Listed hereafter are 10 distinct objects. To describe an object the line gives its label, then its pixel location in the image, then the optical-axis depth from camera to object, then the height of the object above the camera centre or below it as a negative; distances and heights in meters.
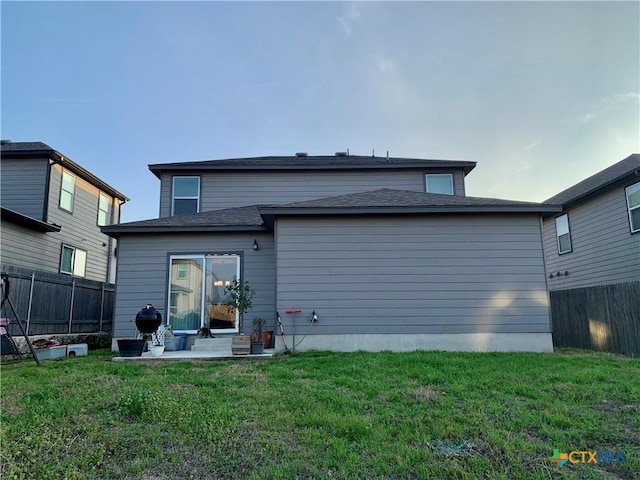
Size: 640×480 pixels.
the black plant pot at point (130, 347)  7.76 -0.79
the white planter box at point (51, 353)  8.21 -0.95
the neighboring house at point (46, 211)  11.91 +3.18
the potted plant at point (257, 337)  7.76 -0.65
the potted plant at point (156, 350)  7.88 -0.86
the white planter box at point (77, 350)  8.81 -0.96
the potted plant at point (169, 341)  8.89 -0.78
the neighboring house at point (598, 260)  8.80 +1.23
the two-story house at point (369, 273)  8.12 +0.67
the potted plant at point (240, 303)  7.73 +0.03
